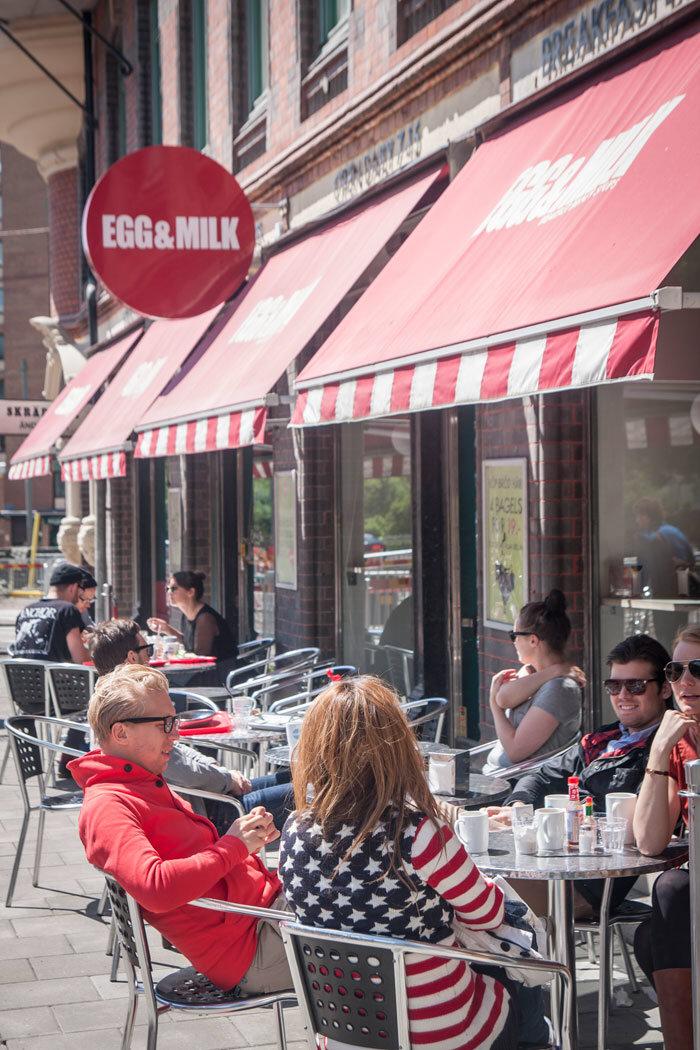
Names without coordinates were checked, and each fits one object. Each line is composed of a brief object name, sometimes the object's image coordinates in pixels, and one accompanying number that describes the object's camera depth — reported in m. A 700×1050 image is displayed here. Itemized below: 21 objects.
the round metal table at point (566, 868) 4.00
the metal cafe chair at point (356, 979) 3.21
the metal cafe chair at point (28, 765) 6.41
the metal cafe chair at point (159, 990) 3.88
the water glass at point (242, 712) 7.01
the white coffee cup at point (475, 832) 4.22
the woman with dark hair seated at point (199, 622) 10.16
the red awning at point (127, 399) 12.55
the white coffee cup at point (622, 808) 4.33
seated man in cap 9.23
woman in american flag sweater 3.34
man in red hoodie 3.76
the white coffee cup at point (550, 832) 4.18
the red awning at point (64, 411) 17.47
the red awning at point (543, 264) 4.74
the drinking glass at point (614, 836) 4.24
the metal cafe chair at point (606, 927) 4.44
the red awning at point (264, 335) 8.70
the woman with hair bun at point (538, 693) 5.78
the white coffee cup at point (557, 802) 4.39
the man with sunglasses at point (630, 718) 4.76
